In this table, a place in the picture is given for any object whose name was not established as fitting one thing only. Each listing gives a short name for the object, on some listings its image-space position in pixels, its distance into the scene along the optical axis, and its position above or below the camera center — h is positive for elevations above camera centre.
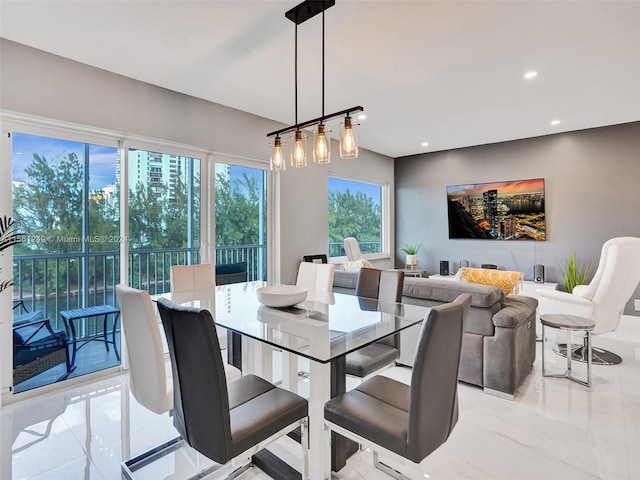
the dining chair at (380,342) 2.11 -0.70
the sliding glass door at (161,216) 3.29 +0.25
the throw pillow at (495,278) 2.95 -0.36
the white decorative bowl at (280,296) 2.21 -0.38
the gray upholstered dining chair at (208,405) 1.20 -0.62
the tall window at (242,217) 3.97 +0.27
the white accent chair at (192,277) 2.89 -0.33
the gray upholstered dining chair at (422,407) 1.23 -0.69
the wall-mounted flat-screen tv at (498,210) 5.26 +0.44
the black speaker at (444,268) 6.03 -0.54
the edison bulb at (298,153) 2.31 +0.59
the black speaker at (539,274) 5.11 -0.56
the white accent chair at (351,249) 5.23 -0.16
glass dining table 1.56 -0.49
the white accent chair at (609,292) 3.13 -0.53
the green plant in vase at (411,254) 6.28 -0.30
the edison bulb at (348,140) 2.06 +0.61
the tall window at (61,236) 2.69 +0.04
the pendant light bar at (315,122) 1.90 +0.72
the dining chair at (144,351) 1.60 -0.53
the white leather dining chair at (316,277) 3.00 -0.35
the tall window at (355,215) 5.63 +0.43
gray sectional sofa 2.55 -0.73
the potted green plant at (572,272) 4.73 -0.50
